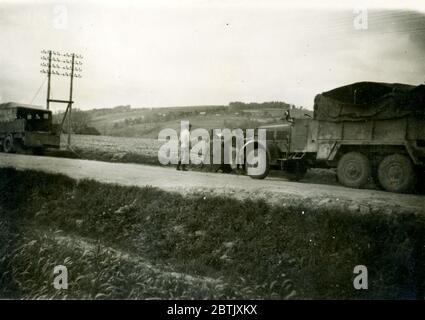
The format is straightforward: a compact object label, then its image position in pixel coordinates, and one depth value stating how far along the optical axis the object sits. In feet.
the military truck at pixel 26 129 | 61.62
